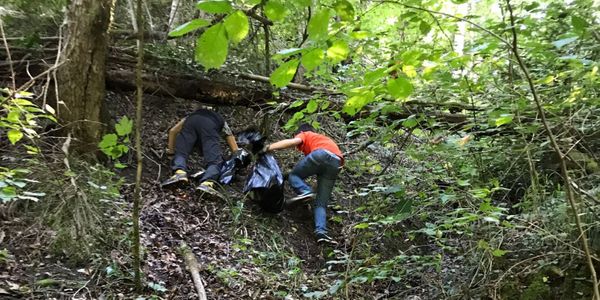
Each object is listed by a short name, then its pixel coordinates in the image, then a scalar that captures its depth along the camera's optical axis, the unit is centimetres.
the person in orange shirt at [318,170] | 588
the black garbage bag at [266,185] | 561
